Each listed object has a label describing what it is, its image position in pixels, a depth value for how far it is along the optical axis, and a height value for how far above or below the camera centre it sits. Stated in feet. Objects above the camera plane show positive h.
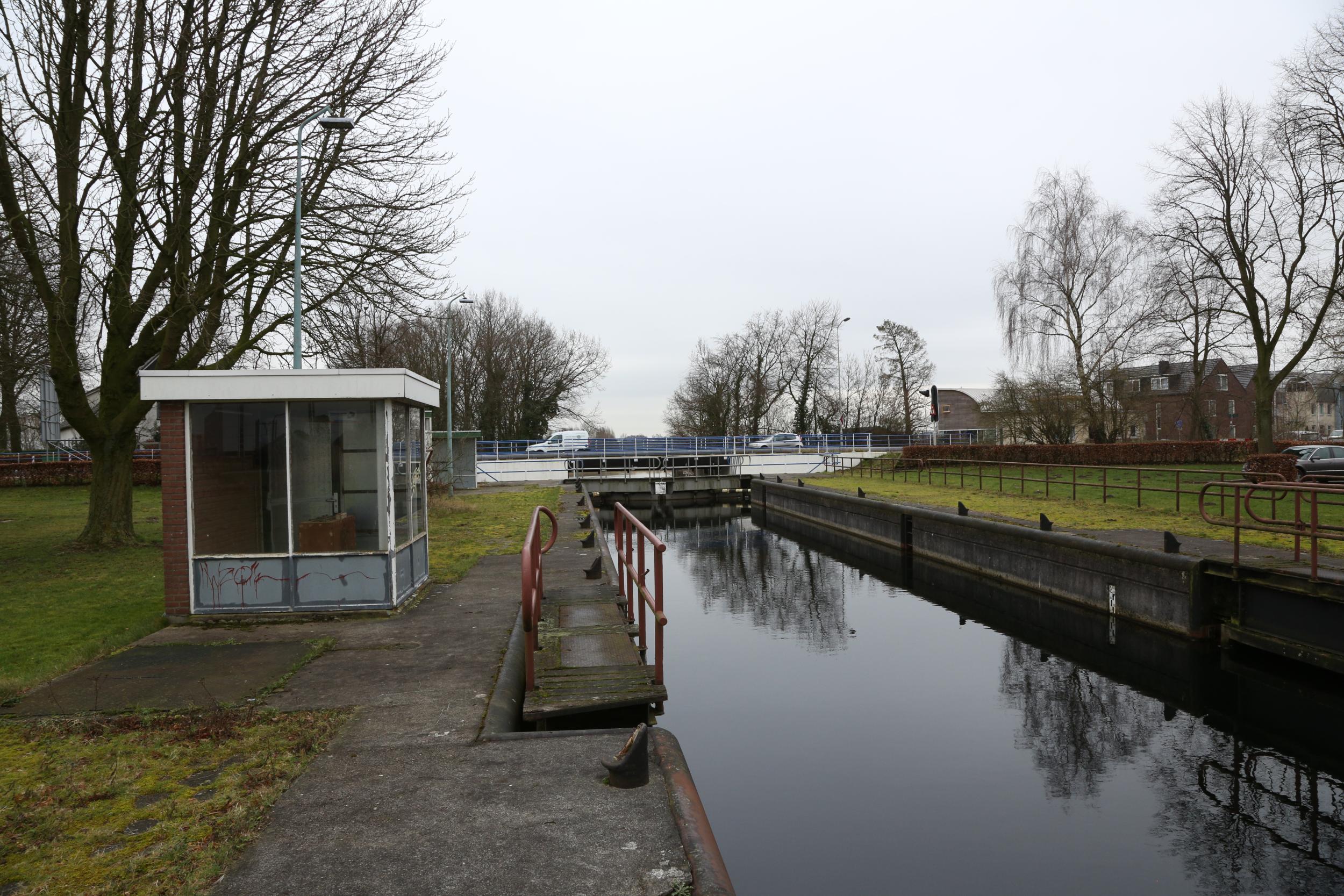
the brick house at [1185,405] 149.28 +7.27
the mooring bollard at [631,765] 15.10 -5.54
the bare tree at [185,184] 44.45 +15.21
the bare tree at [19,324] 47.37 +9.18
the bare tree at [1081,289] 125.80 +22.78
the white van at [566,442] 152.97 +1.66
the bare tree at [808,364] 204.74 +19.59
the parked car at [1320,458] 76.13 -2.27
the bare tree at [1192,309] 105.91 +16.80
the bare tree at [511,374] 166.71 +15.70
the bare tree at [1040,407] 131.95 +5.19
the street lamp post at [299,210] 39.27 +11.84
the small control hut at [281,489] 28.71 -1.07
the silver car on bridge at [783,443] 167.73 +0.79
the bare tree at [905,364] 201.46 +18.59
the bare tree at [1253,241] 99.86 +23.46
